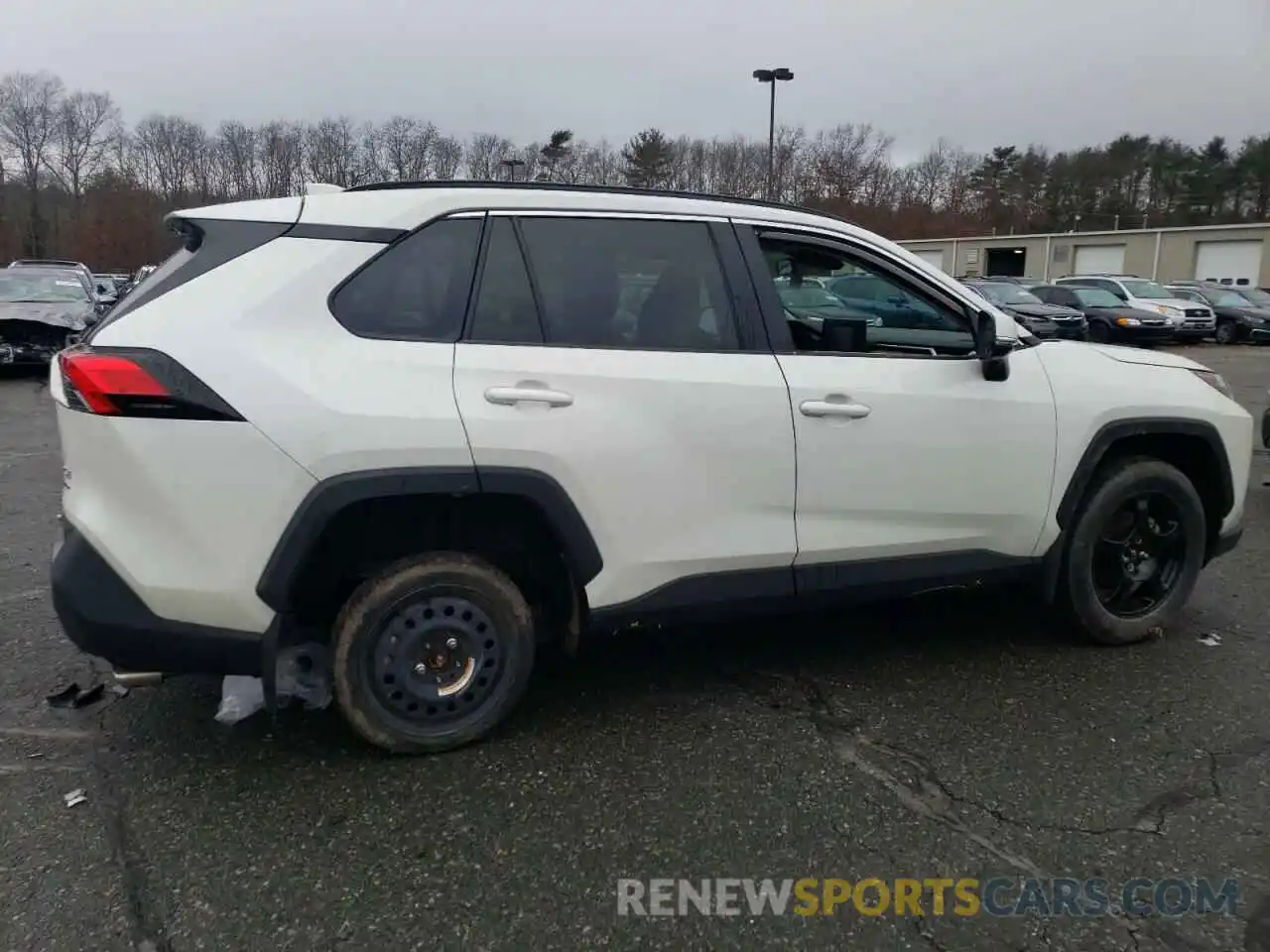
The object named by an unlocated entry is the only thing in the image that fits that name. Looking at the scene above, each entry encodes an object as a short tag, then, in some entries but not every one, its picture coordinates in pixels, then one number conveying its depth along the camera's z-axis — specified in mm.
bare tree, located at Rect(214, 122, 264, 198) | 69062
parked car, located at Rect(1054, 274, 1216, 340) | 23009
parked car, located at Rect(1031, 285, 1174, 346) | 22047
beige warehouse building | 43500
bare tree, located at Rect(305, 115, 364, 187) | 65312
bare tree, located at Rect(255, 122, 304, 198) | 67812
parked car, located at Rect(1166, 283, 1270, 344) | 24391
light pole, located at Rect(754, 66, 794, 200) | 29125
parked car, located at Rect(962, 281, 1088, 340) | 20272
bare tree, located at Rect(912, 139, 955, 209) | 71938
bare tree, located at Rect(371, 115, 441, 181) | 65312
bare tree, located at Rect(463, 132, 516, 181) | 62938
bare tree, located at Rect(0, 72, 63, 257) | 73250
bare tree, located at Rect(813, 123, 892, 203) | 61719
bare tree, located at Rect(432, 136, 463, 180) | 65438
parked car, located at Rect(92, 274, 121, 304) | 16338
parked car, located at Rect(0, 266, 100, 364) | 12953
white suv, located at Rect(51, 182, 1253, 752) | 2670
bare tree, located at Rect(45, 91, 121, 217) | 73938
